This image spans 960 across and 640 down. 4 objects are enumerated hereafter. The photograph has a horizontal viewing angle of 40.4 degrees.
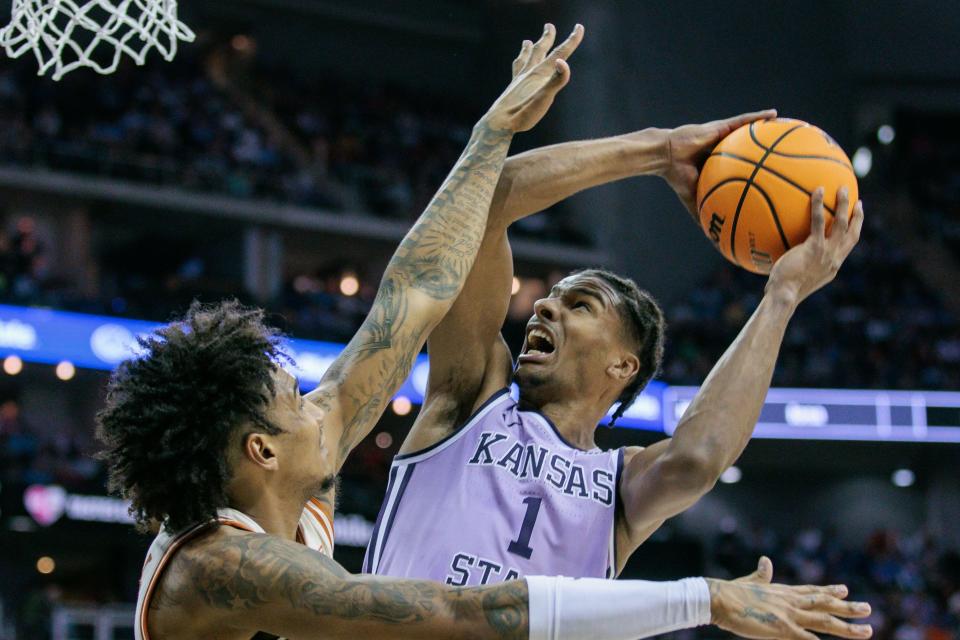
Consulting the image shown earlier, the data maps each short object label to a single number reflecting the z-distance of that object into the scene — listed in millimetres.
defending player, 2307
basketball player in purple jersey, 3098
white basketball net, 3784
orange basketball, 3311
